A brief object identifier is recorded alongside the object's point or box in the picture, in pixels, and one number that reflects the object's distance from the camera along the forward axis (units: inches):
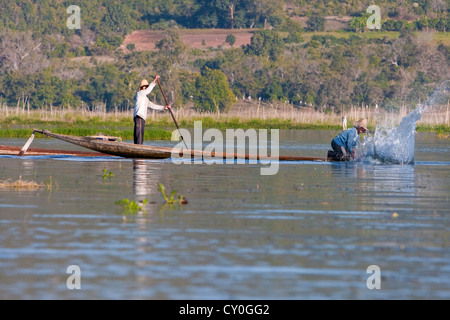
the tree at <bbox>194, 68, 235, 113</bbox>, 3376.0
